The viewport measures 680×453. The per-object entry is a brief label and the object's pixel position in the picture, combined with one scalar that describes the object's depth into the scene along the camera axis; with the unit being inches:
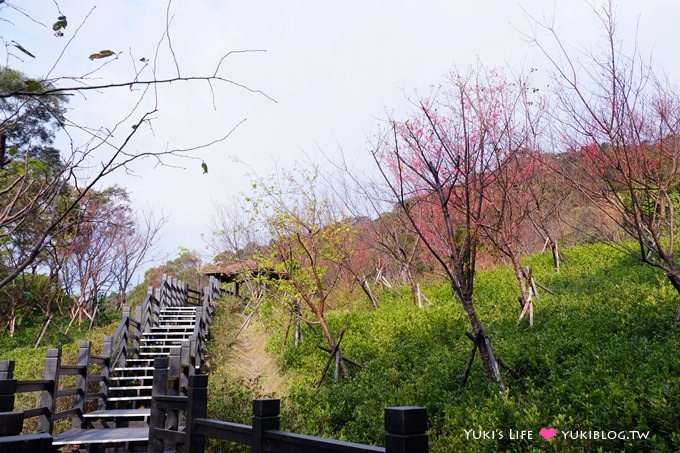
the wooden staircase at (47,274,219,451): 248.7
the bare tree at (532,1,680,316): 200.2
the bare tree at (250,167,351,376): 411.5
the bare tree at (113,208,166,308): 754.2
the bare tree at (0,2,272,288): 74.8
